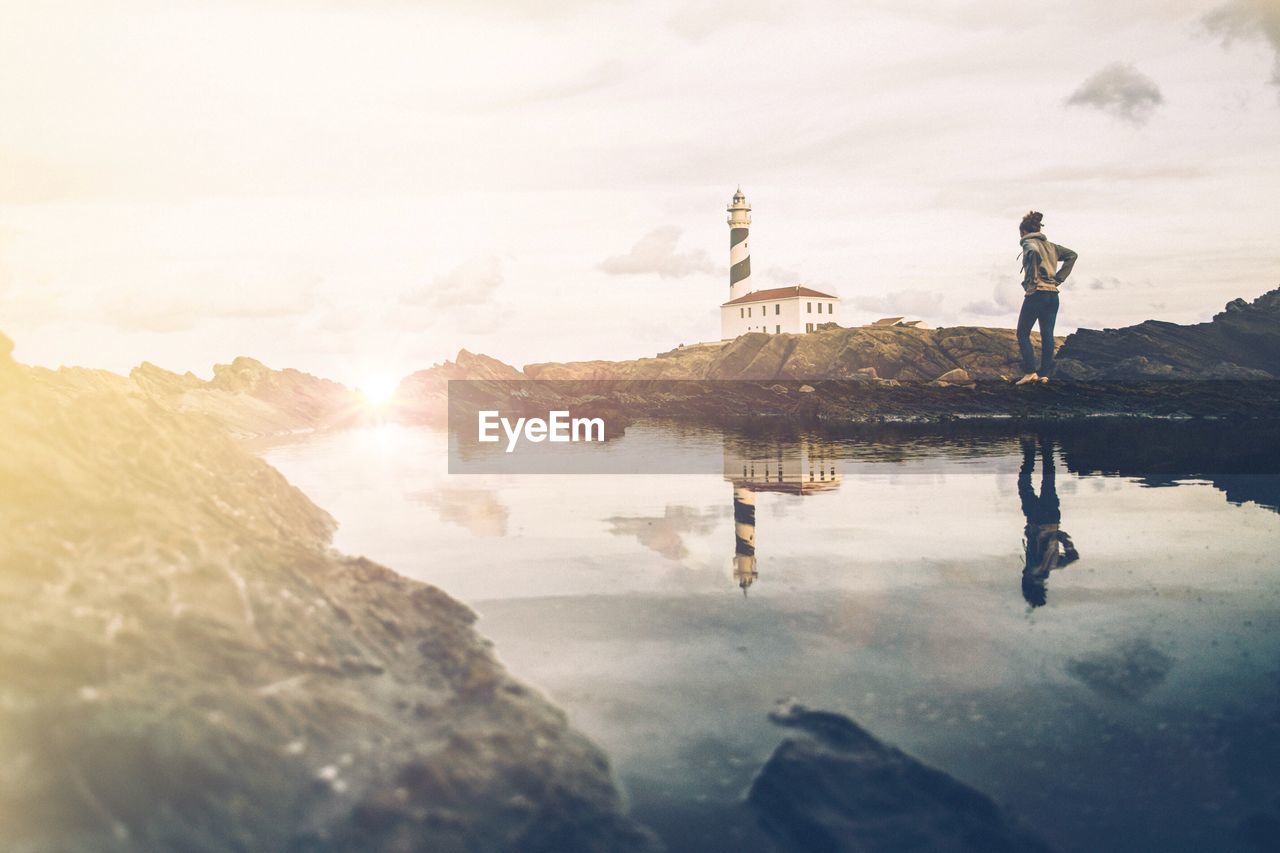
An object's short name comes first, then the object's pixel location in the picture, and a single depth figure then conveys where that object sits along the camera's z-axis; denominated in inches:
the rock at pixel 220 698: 340.8
